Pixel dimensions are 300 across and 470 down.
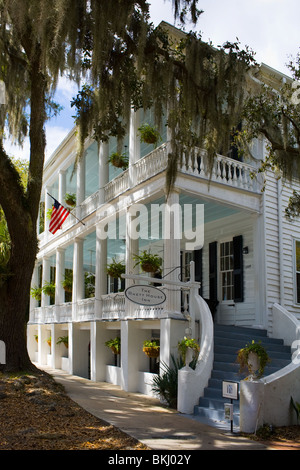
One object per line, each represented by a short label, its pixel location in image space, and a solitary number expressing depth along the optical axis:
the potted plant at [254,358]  8.65
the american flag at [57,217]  17.62
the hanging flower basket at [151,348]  12.50
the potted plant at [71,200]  20.28
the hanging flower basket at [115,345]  14.70
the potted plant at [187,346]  10.45
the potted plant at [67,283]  19.98
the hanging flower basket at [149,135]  13.38
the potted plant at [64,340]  19.33
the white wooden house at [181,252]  12.59
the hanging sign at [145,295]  10.31
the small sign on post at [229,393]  7.83
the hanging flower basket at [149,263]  13.07
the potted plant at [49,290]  21.99
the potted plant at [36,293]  23.06
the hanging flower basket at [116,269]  15.03
